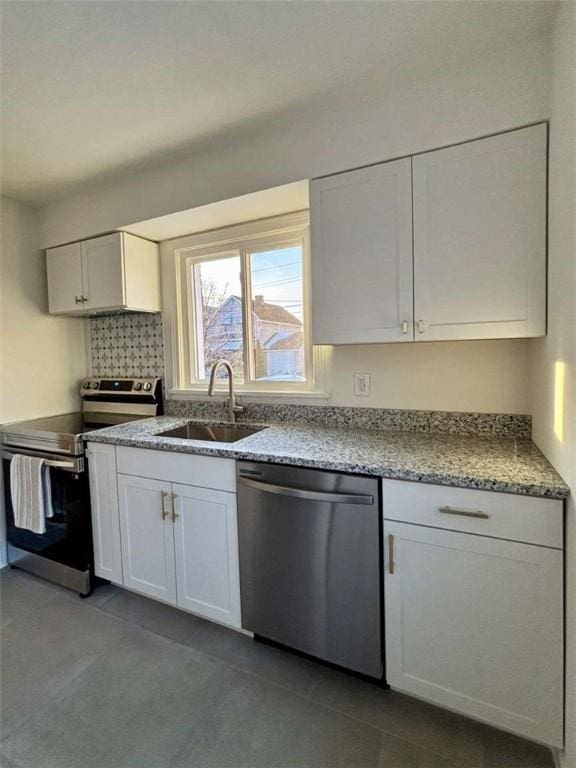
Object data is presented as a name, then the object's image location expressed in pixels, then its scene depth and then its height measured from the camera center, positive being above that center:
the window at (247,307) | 2.14 +0.34
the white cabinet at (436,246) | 1.31 +0.43
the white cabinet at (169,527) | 1.64 -0.80
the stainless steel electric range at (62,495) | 2.01 -0.72
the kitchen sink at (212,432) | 2.09 -0.41
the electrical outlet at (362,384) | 1.92 -0.14
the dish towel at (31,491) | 2.05 -0.70
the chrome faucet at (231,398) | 2.13 -0.22
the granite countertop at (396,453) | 1.16 -0.38
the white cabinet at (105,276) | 2.26 +0.57
